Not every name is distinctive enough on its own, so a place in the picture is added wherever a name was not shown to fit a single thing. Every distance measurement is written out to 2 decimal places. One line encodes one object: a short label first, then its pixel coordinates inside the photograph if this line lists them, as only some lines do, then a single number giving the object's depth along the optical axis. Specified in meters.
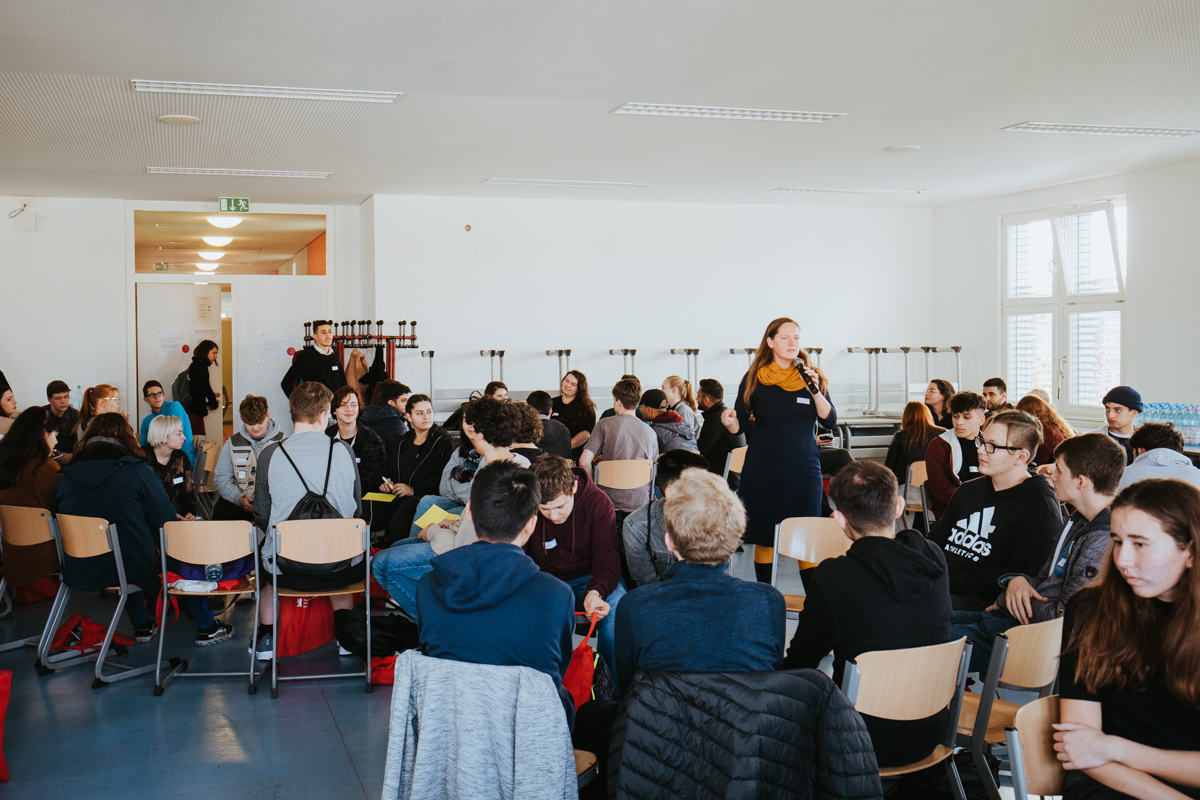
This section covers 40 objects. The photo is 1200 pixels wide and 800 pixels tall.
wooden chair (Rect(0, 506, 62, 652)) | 4.16
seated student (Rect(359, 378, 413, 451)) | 5.93
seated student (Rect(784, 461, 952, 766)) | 2.26
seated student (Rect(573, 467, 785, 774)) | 1.94
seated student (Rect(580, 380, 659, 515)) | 5.78
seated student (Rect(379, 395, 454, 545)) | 5.18
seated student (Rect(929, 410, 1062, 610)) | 3.30
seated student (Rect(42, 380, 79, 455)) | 7.00
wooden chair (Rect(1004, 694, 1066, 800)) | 1.81
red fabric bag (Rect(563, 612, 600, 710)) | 2.87
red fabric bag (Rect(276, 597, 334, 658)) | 4.30
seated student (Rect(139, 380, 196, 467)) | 6.39
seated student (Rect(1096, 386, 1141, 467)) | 5.21
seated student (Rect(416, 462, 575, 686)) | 2.08
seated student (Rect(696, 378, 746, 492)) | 6.74
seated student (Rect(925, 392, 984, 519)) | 5.17
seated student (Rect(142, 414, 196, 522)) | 4.90
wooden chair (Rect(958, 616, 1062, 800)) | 2.32
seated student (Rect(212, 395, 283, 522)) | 5.00
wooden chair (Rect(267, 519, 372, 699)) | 3.86
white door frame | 9.23
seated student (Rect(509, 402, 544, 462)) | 3.92
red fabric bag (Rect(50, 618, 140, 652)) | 4.39
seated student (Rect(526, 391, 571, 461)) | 5.61
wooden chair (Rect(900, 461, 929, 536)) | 5.85
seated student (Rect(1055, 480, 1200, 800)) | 1.70
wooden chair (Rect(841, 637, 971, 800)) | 2.13
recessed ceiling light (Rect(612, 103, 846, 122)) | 5.88
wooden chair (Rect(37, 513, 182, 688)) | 3.98
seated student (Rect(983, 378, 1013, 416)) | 6.78
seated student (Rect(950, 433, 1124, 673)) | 2.76
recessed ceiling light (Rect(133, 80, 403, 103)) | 5.18
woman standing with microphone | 4.33
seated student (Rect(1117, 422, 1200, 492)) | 3.62
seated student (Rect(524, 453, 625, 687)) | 3.26
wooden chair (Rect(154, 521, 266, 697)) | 3.88
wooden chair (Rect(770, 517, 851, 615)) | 3.70
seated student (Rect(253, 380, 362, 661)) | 4.04
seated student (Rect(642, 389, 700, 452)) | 6.37
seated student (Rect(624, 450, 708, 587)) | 3.18
